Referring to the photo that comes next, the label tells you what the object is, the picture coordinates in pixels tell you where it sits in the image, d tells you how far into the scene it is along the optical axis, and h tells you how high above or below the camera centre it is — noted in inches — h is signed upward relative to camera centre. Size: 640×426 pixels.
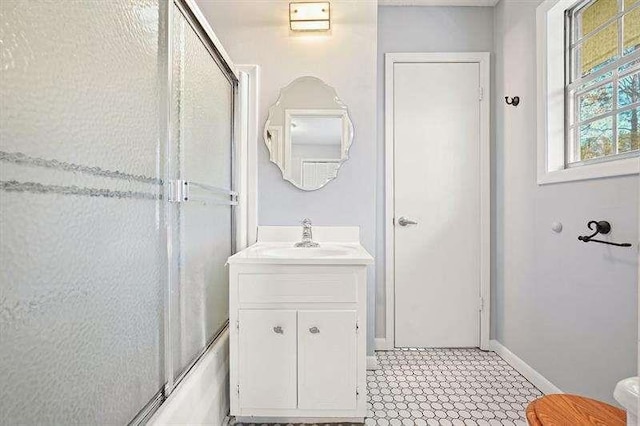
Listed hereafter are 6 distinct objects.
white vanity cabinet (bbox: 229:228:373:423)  61.4 -21.6
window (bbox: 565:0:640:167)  61.6 +24.3
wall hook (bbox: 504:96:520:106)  88.1 +27.0
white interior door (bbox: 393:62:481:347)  102.5 +1.6
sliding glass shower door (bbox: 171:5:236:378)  51.6 +4.3
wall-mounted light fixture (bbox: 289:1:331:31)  83.5 +45.2
